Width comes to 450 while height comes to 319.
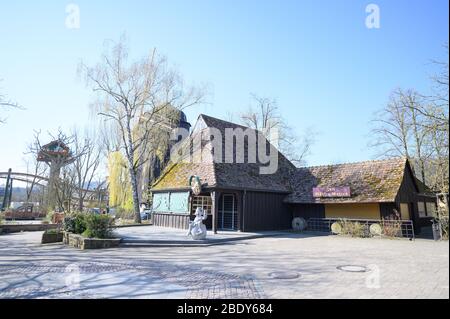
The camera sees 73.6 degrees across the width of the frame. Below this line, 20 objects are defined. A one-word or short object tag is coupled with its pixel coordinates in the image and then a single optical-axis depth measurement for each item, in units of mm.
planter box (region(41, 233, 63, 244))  13750
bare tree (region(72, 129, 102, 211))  24827
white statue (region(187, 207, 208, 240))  13621
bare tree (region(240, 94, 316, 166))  34906
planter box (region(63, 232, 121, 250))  11977
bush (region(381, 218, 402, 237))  15795
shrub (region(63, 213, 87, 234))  13953
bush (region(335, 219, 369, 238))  16342
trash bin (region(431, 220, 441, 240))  13926
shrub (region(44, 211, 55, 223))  22019
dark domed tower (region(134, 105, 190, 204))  25297
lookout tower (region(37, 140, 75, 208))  23156
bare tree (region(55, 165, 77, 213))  21359
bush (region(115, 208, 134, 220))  26203
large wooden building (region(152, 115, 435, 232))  17453
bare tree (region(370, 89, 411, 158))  28475
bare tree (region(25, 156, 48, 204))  40575
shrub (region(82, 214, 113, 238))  12570
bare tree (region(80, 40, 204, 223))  22889
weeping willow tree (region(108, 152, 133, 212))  26938
